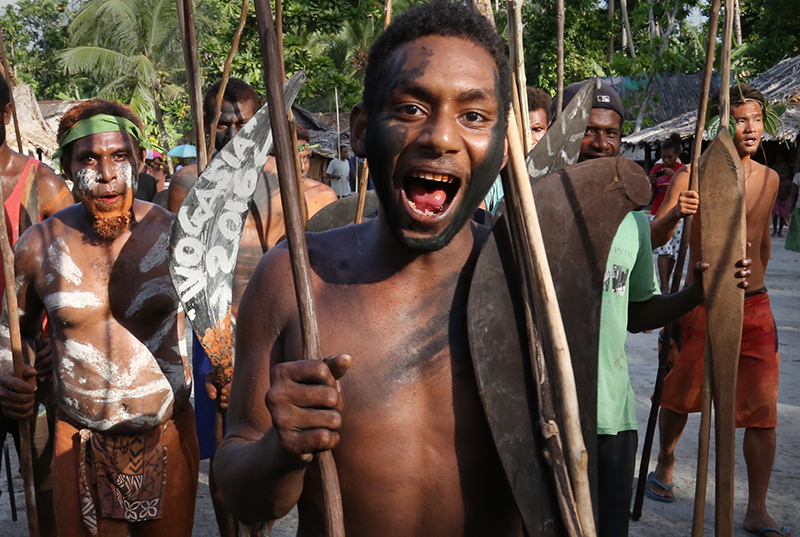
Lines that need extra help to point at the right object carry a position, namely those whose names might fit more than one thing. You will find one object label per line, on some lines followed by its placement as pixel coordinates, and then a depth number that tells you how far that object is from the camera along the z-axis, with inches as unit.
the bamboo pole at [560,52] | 83.7
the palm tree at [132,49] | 945.5
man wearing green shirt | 100.6
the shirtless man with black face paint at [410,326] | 51.8
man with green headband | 102.8
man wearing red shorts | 145.8
